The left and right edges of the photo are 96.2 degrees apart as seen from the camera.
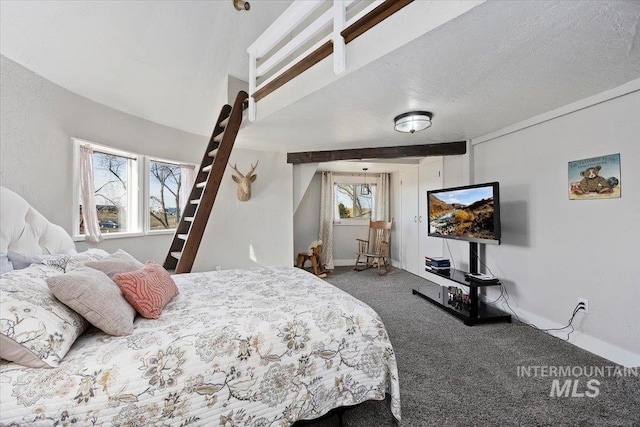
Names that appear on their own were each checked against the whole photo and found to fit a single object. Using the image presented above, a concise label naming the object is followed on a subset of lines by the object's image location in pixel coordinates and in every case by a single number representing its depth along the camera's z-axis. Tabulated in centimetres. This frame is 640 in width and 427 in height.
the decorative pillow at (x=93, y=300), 120
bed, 99
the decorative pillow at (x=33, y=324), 99
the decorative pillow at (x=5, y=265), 146
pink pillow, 142
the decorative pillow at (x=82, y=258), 161
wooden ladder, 263
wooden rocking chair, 549
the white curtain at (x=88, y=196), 264
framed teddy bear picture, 225
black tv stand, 296
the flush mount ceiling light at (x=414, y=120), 264
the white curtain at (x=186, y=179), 380
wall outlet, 244
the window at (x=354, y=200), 625
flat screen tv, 294
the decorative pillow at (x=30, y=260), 155
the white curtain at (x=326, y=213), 581
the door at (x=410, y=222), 526
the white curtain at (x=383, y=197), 612
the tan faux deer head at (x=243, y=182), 404
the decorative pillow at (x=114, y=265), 161
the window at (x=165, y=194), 351
